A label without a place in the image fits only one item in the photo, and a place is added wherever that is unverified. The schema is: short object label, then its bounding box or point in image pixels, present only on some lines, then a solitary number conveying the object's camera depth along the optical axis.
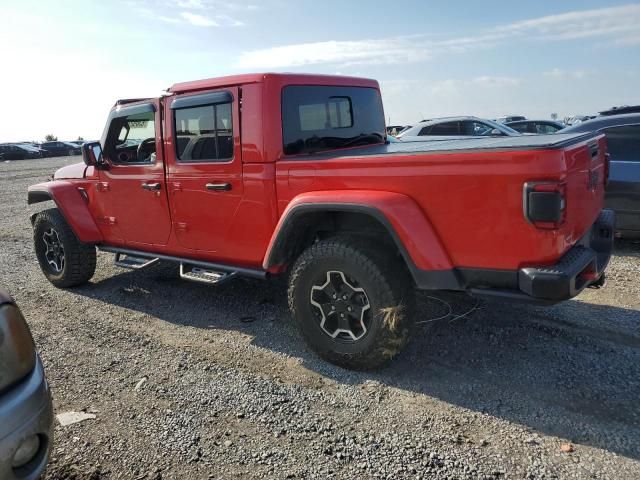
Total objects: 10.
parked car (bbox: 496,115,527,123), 28.01
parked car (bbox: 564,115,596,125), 28.57
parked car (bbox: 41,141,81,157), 42.19
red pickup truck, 2.71
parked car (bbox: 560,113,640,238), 5.76
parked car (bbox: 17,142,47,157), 41.12
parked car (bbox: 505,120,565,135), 14.86
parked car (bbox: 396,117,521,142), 11.67
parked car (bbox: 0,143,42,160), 38.94
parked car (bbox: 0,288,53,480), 1.85
